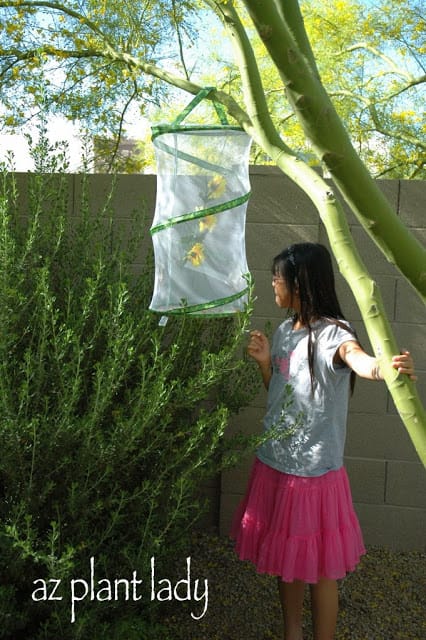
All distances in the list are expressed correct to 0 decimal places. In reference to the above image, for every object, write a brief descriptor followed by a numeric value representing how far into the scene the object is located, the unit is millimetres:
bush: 2020
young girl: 2279
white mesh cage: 2053
